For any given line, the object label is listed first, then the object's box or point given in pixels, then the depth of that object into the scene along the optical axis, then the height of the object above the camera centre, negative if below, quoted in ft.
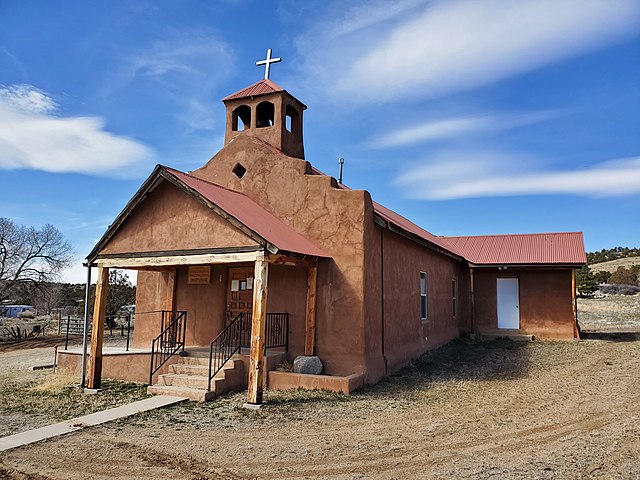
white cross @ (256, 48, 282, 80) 46.96 +22.82
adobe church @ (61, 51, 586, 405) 31.60 +2.53
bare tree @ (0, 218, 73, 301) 115.14 +9.90
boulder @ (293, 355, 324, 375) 33.27 -4.06
